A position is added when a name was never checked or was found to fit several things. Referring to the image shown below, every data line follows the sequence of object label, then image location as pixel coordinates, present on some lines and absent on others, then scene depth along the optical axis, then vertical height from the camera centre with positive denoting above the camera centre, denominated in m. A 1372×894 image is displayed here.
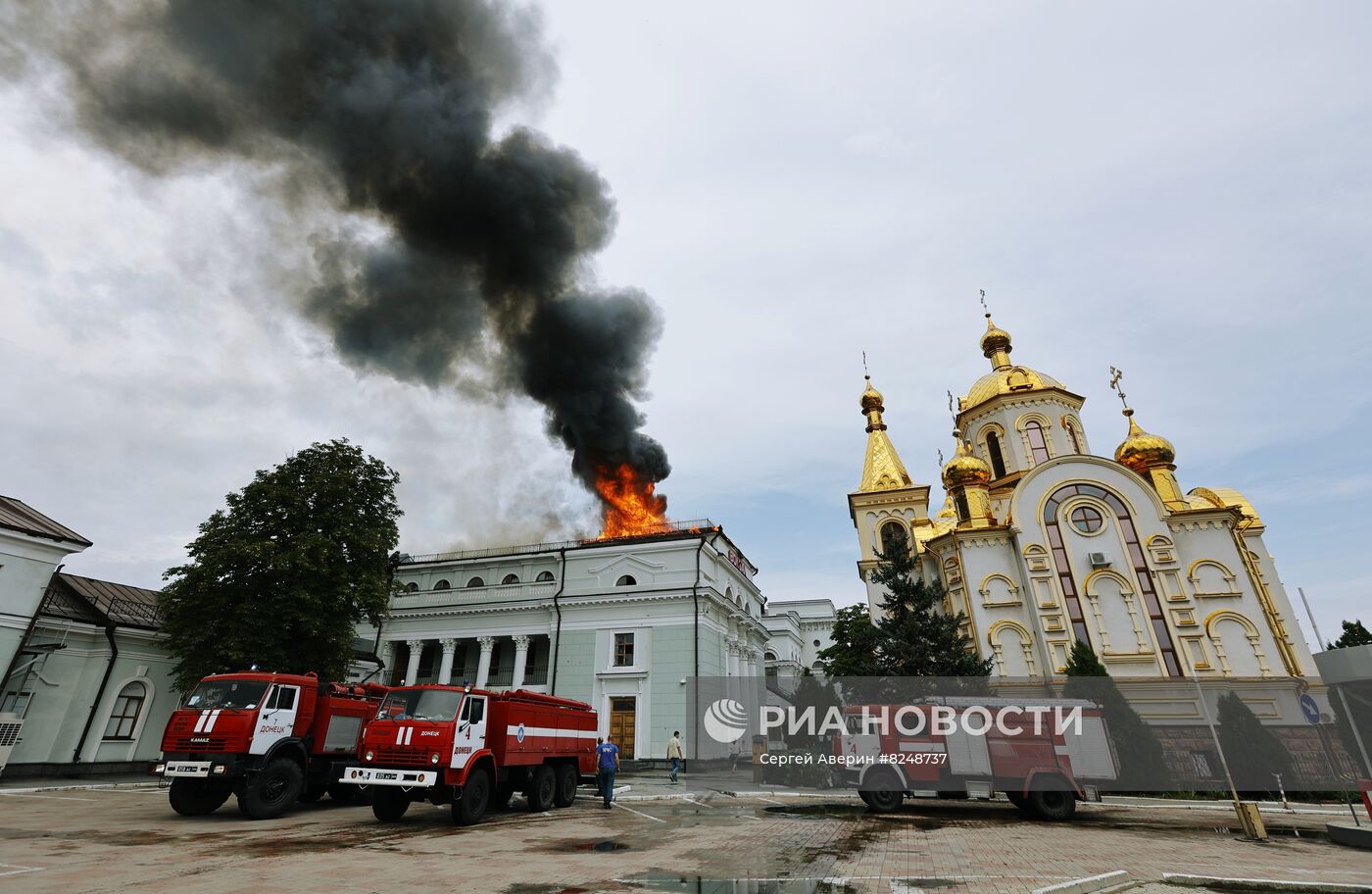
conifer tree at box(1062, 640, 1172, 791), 20.65 +0.14
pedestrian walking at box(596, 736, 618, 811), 14.91 -0.44
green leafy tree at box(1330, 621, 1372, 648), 41.78 +6.89
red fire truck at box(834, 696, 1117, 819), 14.17 -0.12
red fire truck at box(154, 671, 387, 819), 11.93 +0.05
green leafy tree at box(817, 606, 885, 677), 24.38 +3.64
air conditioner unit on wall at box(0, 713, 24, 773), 17.20 +0.42
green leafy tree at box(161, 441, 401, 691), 19.69 +5.09
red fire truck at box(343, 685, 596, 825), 11.39 -0.08
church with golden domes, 26.34 +7.28
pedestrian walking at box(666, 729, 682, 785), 20.84 -0.14
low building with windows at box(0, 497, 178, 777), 19.31 +2.43
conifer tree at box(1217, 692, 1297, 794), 20.27 -0.19
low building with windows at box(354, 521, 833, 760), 29.38 +5.76
